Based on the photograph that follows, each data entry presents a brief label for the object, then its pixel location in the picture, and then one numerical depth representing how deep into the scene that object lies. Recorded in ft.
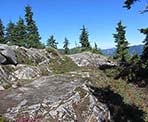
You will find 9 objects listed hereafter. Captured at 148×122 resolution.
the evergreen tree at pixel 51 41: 159.27
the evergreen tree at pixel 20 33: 124.33
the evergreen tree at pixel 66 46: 153.52
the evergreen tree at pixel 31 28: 128.60
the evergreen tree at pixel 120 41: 105.35
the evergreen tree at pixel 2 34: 125.69
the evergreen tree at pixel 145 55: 38.85
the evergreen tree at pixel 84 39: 131.87
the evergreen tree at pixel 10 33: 125.51
